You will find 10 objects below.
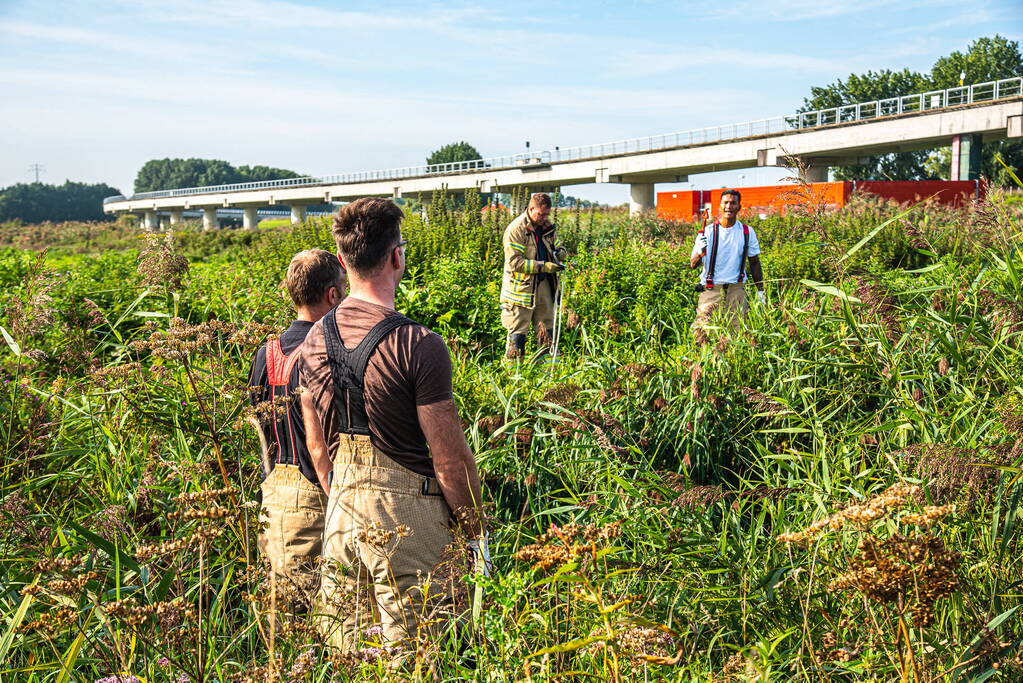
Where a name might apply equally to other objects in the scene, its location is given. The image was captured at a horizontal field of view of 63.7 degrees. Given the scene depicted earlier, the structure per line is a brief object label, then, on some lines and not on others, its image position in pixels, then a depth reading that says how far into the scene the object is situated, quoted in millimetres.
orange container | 22831
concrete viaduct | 37375
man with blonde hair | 3602
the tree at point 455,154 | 137500
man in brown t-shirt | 2932
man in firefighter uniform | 8555
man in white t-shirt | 8195
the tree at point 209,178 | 196250
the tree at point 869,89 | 82125
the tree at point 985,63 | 76562
